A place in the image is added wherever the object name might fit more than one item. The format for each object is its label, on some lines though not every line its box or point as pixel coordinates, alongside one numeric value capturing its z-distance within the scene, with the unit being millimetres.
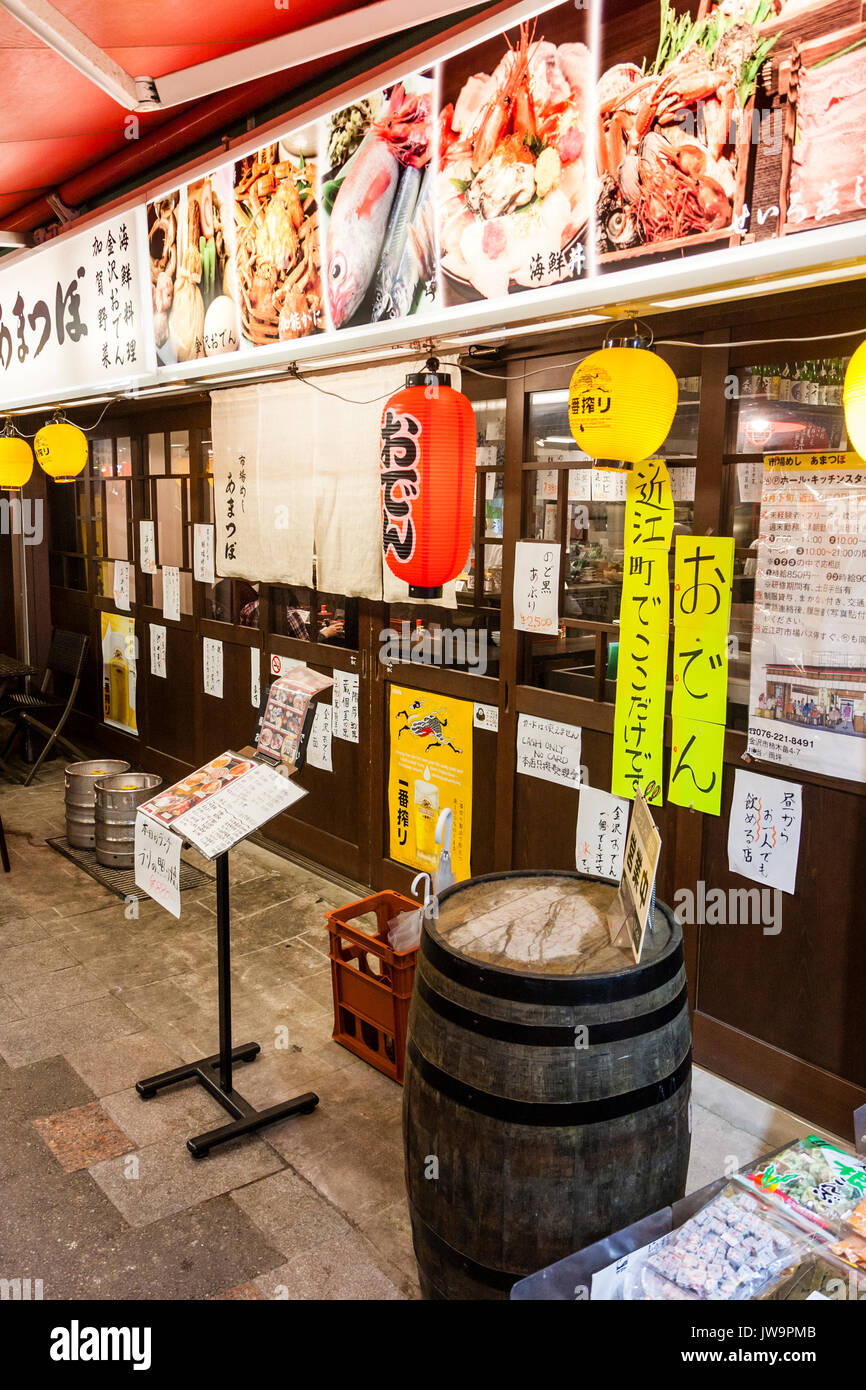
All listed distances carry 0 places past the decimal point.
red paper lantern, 4039
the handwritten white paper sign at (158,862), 4125
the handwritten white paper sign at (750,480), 4344
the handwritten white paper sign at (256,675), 7992
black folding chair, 9930
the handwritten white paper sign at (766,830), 4332
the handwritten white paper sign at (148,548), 9352
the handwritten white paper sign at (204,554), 8352
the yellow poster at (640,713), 4762
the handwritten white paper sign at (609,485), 4973
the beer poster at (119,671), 10039
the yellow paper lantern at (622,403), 3646
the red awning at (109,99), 3818
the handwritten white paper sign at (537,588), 5336
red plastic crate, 4582
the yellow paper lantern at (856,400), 2754
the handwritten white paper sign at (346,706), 6996
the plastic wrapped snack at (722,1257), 2369
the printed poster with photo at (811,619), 4012
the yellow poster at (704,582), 4457
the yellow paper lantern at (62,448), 7273
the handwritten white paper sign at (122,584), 9906
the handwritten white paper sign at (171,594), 9023
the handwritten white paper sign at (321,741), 7266
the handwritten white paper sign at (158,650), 9438
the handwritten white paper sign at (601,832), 5094
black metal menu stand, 4336
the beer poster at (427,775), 6148
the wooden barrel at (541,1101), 2734
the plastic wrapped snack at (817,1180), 2586
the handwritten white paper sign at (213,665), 8555
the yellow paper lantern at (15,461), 7941
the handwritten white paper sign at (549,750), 5316
